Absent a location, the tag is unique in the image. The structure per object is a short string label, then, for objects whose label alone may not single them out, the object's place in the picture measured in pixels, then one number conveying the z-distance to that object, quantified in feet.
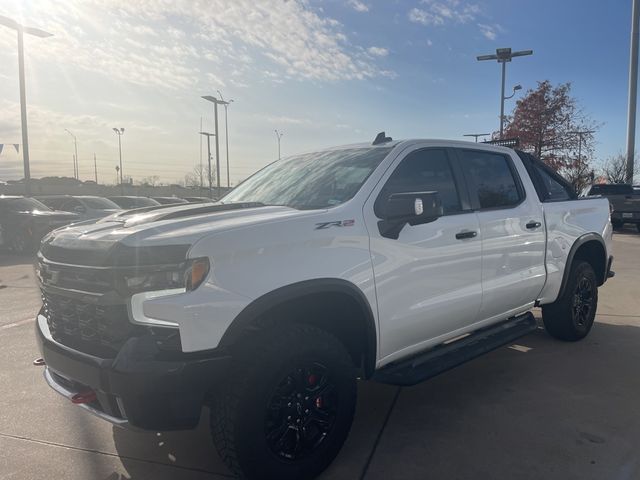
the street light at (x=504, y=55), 71.62
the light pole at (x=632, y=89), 72.33
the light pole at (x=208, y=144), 139.29
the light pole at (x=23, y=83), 67.15
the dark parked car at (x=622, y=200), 60.49
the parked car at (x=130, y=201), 59.73
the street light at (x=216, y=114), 106.63
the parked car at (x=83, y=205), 47.37
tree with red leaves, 83.71
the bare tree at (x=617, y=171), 89.10
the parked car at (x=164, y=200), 74.59
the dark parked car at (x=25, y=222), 41.09
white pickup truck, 7.67
